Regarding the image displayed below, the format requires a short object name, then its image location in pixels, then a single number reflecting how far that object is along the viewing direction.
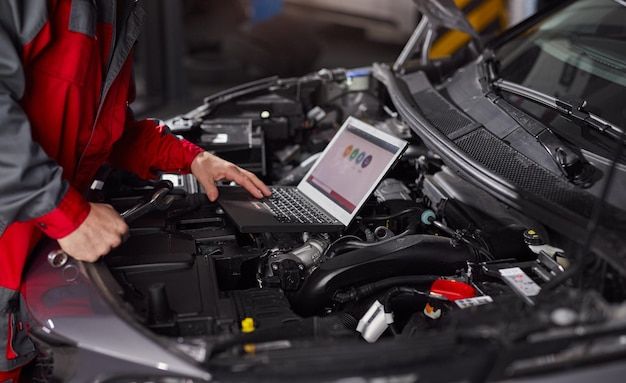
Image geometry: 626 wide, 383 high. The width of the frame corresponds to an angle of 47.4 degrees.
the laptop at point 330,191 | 2.07
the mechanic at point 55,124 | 1.55
